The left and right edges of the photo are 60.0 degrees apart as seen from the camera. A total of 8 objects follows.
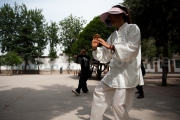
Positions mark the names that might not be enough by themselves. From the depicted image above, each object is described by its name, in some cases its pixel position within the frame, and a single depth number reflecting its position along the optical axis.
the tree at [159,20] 9.90
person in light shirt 2.12
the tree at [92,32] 16.92
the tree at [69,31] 45.25
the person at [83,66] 7.10
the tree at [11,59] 31.41
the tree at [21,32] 38.03
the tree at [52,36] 46.78
